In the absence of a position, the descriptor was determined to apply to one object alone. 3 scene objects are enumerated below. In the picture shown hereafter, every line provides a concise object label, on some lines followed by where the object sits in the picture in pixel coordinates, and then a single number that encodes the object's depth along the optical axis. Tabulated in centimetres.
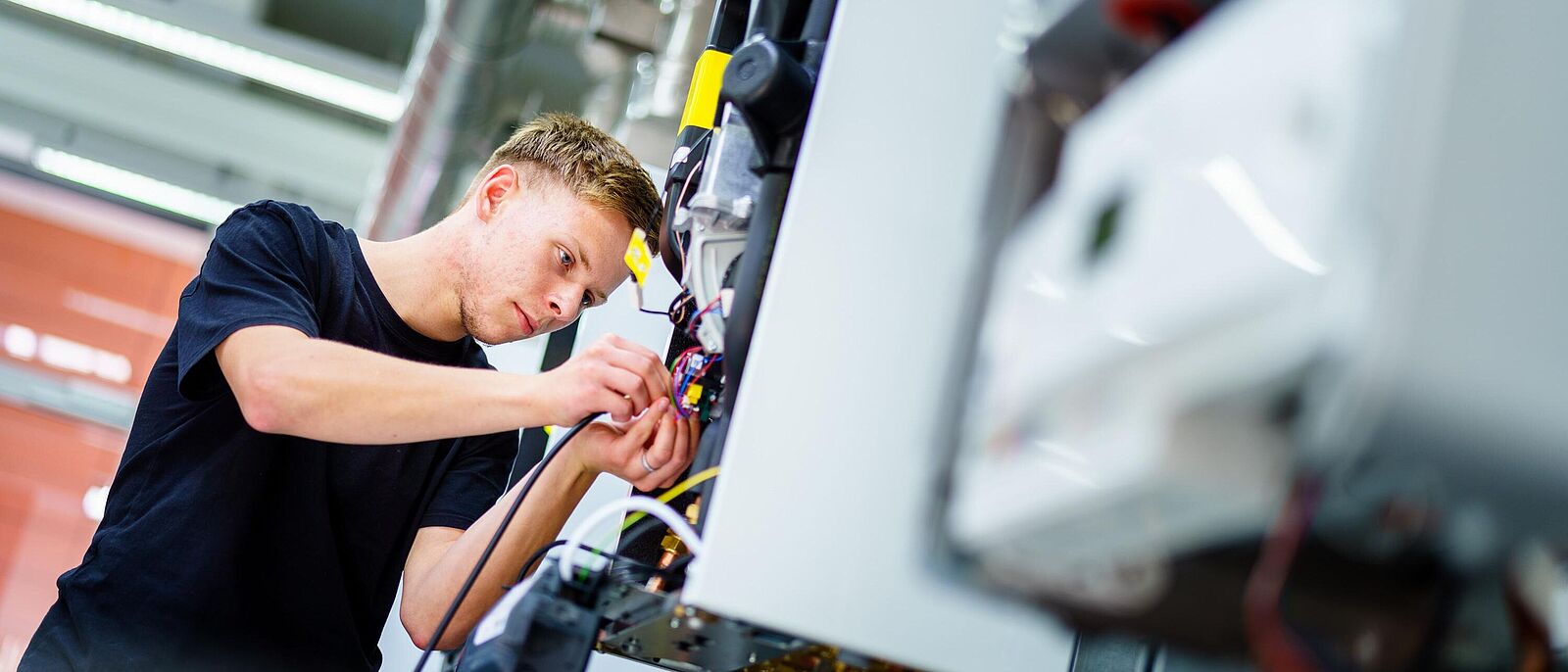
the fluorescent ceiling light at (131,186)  548
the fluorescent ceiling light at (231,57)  387
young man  102
